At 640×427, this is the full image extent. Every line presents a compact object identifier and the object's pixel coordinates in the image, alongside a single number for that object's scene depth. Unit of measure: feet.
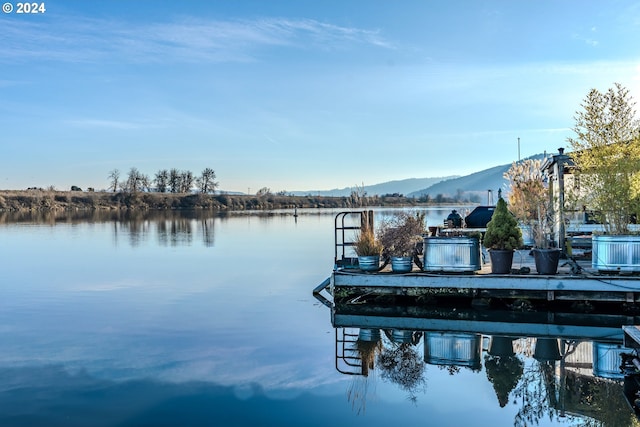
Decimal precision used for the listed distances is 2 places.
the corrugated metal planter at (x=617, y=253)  34.32
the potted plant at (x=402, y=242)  39.01
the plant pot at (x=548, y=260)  36.14
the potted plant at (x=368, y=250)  39.40
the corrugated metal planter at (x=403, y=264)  38.88
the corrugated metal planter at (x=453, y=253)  36.78
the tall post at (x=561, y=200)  47.01
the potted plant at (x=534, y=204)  36.32
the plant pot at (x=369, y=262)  39.34
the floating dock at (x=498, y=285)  34.53
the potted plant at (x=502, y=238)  36.68
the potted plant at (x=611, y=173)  34.81
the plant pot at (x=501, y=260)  36.91
